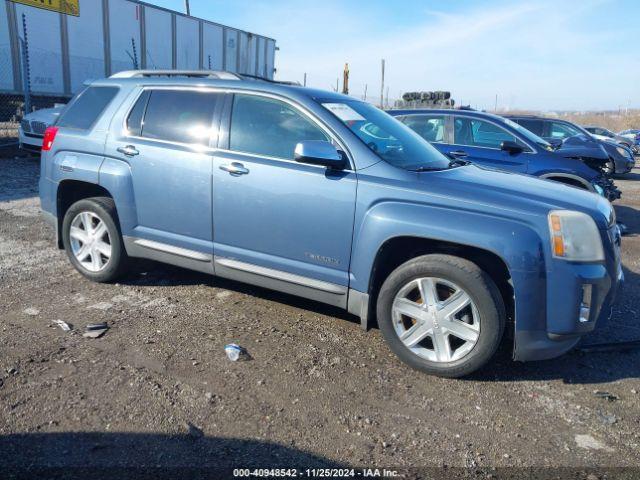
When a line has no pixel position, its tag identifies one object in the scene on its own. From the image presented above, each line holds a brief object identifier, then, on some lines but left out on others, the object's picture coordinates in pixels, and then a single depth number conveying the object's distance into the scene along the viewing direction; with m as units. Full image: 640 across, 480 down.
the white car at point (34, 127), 10.83
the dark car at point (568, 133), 12.49
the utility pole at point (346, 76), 17.89
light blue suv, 3.14
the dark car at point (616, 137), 21.12
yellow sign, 13.62
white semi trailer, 13.95
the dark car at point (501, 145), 7.46
